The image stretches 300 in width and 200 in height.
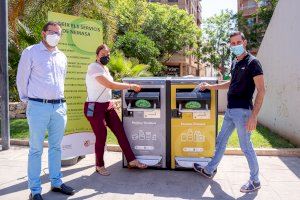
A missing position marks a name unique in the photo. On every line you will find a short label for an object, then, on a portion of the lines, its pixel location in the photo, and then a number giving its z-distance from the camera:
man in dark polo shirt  4.31
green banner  5.51
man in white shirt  4.07
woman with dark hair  5.12
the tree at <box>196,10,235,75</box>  41.72
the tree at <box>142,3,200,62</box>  38.34
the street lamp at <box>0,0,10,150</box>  6.69
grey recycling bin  5.39
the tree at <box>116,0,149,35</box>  31.20
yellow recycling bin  5.28
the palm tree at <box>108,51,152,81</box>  13.66
